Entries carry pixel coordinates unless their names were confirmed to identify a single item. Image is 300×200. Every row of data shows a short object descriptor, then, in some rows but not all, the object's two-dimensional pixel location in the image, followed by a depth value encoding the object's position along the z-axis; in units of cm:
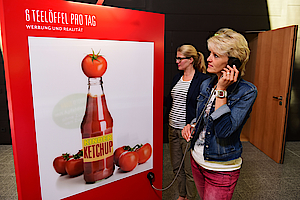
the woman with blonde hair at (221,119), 116
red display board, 114
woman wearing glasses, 198
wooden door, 299
